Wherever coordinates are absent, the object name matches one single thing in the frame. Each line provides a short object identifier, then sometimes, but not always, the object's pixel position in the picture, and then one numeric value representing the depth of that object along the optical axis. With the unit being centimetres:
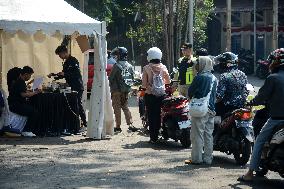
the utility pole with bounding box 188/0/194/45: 2391
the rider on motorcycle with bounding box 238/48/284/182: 834
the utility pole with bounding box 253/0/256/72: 3850
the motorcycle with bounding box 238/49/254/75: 3822
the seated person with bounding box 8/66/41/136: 1359
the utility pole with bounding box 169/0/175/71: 2333
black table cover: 1376
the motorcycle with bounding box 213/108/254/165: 995
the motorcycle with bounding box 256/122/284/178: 839
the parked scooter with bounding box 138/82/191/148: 1195
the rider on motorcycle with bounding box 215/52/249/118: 1037
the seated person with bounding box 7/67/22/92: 1377
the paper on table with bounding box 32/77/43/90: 1396
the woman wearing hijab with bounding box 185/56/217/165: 1009
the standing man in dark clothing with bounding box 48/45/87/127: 1423
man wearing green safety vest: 1377
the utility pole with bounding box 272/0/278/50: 3575
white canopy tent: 1296
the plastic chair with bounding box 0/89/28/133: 1360
